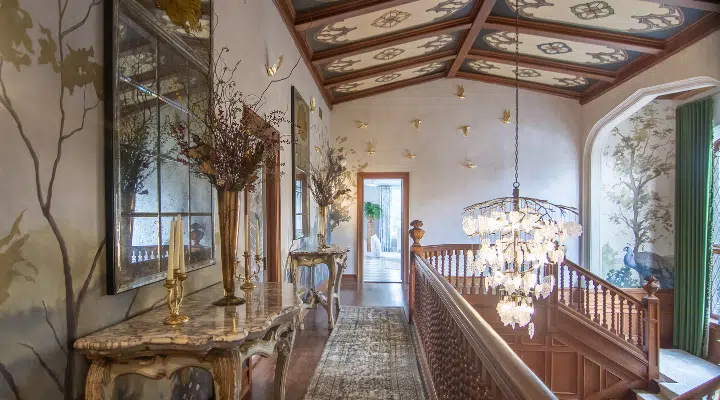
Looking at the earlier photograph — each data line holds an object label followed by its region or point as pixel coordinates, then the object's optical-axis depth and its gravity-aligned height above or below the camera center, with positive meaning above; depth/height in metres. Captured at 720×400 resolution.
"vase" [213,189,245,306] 2.16 -0.21
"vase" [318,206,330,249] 5.60 -0.51
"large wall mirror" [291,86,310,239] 5.79 +0.40
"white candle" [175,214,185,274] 1.78 -0.21
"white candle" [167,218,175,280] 1.71 -0.25
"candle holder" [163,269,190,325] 1.74 -0.44
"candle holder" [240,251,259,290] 2.47 -0.49
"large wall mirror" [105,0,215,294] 1.80 +0.27
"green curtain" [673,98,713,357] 6.68 -0.52
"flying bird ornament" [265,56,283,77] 4.44 +1.33
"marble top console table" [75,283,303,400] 1.56 -0.58
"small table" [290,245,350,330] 4.96 -0.81
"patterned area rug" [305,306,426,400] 3.39 -1.58
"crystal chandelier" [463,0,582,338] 5.16 -0.72
